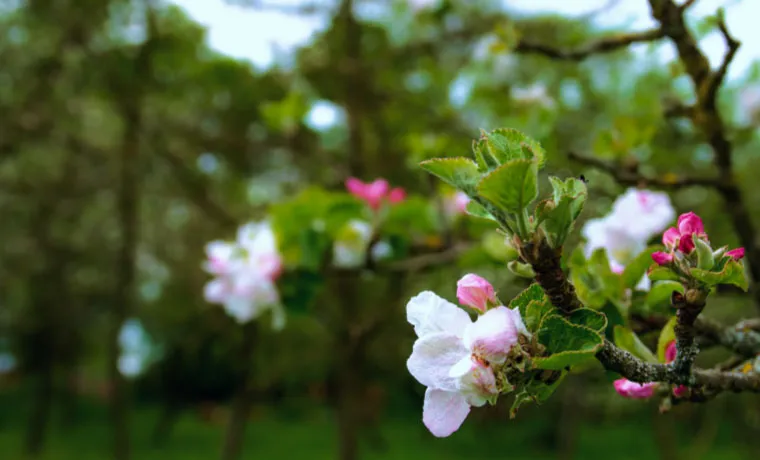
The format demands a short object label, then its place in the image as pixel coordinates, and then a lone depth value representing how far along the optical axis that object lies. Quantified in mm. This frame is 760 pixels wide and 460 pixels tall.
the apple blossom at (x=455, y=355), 331
